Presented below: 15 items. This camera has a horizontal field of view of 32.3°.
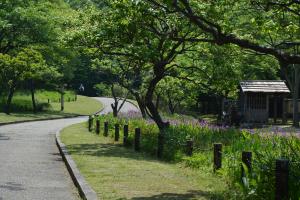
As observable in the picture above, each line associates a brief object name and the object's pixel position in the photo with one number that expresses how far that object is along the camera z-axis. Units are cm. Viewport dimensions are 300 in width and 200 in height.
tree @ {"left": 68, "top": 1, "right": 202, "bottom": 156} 1631
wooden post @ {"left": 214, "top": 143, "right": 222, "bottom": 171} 1178
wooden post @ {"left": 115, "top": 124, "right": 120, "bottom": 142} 2167
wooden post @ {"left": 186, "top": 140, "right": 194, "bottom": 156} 1420
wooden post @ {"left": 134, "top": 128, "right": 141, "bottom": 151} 1752
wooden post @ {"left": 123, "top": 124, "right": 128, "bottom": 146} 1941
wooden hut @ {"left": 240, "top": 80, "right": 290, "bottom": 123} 3634
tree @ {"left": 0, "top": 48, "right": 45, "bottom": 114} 4622
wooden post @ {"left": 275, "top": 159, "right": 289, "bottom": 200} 748
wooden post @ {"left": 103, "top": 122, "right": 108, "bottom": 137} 2479
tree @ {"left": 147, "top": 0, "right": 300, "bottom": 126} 861
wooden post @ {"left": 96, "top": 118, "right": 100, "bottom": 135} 2663
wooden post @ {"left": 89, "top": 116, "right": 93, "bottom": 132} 2964
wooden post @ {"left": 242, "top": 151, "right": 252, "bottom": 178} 948
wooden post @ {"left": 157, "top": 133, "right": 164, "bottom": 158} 1542
